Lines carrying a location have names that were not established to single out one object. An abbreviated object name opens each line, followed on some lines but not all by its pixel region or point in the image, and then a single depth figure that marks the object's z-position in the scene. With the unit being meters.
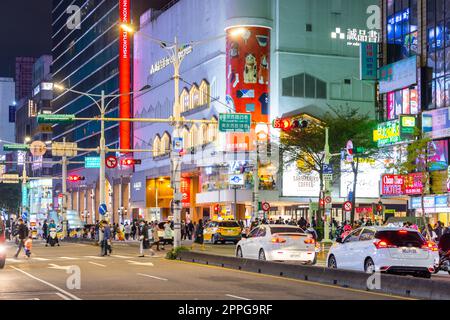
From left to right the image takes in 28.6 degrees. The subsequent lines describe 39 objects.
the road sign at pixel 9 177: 86.60
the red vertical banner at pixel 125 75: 113.00
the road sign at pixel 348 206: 59.03
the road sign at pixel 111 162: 68.38
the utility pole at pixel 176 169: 38.47
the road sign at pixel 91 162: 70.44
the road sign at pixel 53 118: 45.12
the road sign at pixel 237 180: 77.38
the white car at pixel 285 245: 31.36
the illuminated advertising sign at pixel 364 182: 85.37
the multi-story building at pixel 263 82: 83.19
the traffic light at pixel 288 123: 40.97
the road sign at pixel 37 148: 64.75
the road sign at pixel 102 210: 53.38
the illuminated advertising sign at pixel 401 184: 60.06
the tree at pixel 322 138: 72.12
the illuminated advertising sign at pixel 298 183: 83.56
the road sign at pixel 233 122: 46.84
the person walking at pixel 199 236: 52.68
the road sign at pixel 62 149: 66.43
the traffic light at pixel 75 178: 81.75
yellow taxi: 58.91
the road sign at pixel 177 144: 39.03
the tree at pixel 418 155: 49.97
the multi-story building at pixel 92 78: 114.44
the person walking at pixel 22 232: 38.97
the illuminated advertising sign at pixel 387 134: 62.62
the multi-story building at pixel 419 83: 58.91
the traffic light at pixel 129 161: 66.00
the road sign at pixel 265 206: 61.38
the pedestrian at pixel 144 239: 41.49
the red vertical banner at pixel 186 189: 96.69
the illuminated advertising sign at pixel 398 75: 62.94
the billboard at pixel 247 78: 82.75
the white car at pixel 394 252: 24.11
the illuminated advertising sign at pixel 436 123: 58.22
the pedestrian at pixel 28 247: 39.00
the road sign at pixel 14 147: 59.14
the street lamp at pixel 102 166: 56.88
